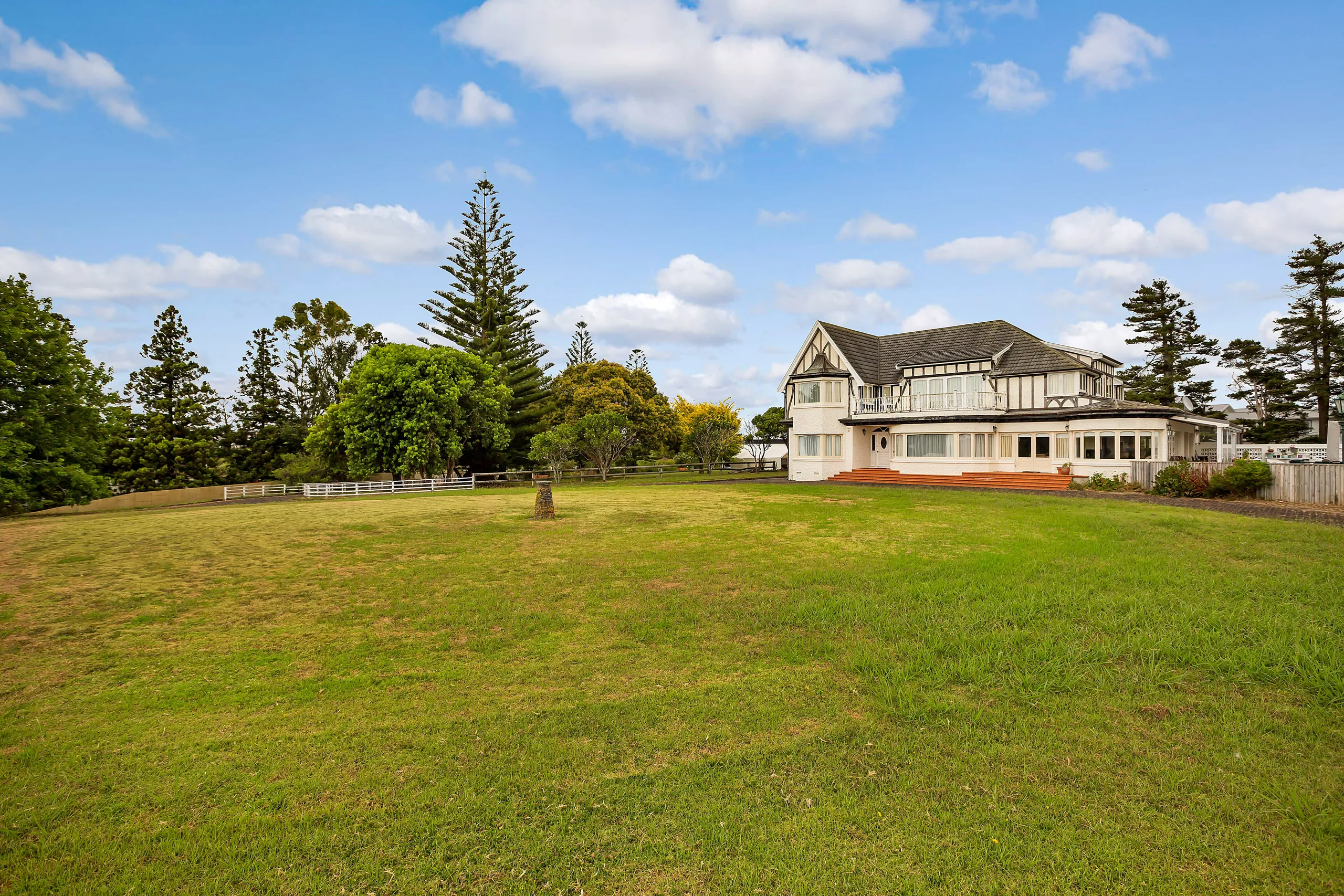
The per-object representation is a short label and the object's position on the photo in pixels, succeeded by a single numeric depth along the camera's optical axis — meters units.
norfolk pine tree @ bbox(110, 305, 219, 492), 34.72
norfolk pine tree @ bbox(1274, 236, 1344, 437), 33.38
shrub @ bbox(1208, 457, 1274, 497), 18.64
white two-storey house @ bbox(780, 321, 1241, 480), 26.02
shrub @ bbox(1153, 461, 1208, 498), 20.31
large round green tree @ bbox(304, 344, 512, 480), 29.97
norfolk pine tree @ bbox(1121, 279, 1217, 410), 38.81
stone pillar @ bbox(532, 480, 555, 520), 16.09
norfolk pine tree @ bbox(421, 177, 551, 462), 43.41
